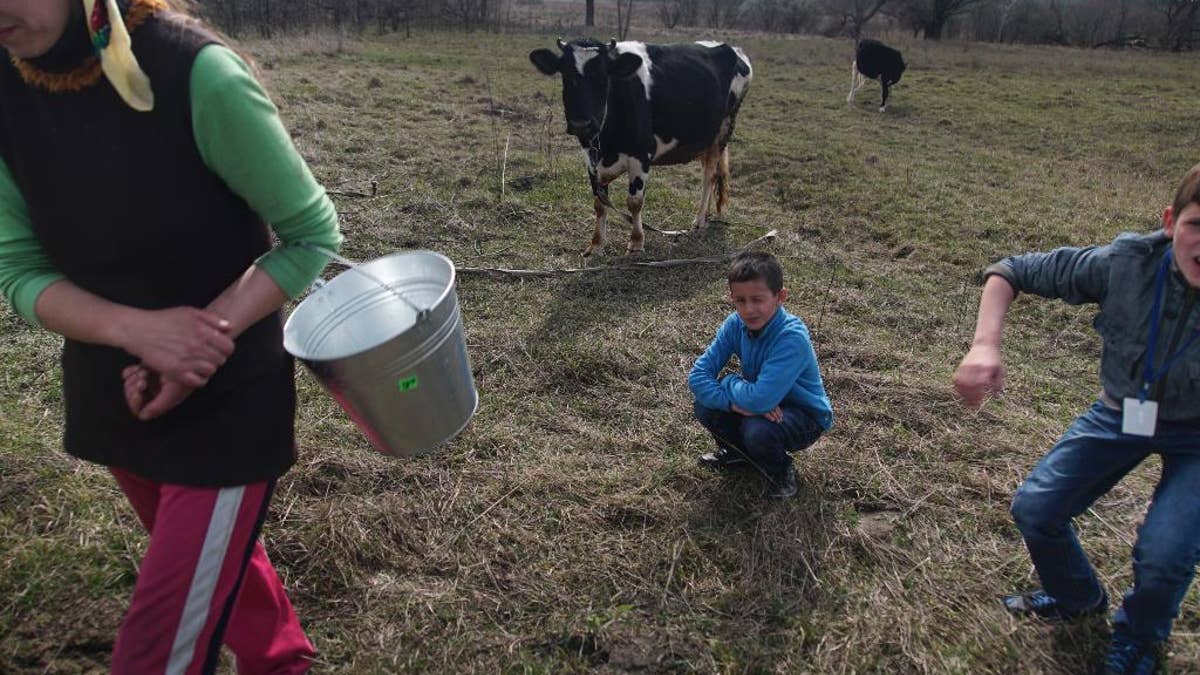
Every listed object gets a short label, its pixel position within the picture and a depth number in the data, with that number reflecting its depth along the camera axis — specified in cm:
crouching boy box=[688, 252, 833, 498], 261
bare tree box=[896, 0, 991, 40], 3169
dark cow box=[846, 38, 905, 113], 1395
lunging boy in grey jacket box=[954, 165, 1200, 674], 190
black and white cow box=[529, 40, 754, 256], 535
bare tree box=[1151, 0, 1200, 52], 2857
